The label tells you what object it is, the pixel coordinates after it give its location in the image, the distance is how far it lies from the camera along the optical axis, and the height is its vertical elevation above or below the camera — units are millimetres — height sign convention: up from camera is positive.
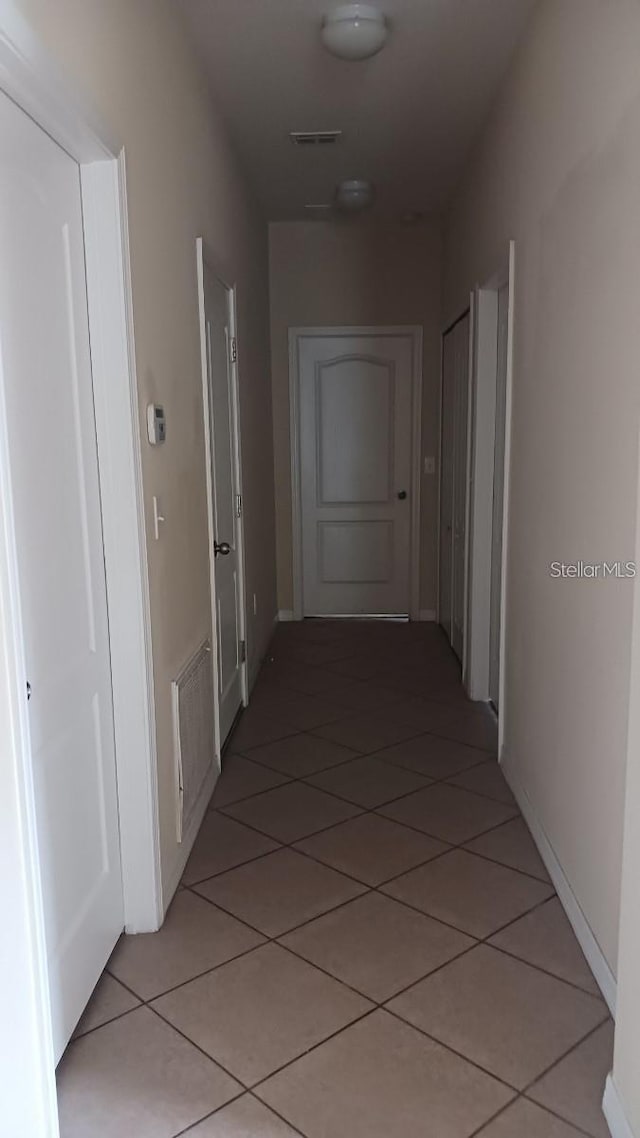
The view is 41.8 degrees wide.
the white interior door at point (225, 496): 3477 -242
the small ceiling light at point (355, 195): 4660 +1378
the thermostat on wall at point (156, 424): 2307 +53
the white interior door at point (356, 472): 5777 -224
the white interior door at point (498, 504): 3777 -305
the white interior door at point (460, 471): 4492 -183
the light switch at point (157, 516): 2375 -207
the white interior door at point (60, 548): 1646 -227
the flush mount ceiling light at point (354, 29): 2750 +1348
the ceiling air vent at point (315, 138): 3908 +1416
